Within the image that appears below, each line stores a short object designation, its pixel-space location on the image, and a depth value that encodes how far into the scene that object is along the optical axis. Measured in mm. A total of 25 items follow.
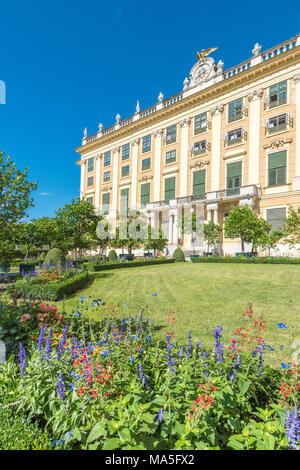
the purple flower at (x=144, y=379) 2152
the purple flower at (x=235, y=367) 2178
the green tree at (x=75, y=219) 18359
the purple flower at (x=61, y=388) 1956
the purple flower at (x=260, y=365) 2362
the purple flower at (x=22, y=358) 2367
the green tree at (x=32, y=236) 22516
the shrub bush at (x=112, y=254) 27252
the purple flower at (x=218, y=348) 2428
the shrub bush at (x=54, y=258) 14180
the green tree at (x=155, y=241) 27244
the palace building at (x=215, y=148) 23812
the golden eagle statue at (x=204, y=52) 29838
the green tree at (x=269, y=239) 20547
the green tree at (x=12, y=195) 8062
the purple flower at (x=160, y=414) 1630
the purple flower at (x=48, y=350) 2302
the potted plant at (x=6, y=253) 8495
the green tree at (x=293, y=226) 19797
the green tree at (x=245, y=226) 20938
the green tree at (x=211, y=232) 24770
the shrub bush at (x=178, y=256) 24594
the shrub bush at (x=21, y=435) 1845
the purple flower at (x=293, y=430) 1413
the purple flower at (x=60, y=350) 2490
